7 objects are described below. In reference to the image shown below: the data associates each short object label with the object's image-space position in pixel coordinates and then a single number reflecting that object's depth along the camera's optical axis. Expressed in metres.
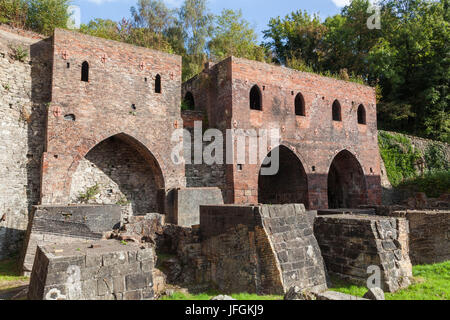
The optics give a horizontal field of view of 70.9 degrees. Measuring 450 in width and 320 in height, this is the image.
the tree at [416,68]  23.73
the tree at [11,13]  12.35
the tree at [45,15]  13.61
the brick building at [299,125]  13.19
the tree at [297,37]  27.18
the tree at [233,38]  25.14
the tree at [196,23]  26.19
